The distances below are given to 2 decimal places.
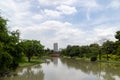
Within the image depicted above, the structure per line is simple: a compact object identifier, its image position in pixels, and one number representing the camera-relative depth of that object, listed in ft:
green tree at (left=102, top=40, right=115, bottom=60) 73.66
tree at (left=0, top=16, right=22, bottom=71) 25.54
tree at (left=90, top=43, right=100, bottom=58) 76.22
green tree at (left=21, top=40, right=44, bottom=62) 61.02
